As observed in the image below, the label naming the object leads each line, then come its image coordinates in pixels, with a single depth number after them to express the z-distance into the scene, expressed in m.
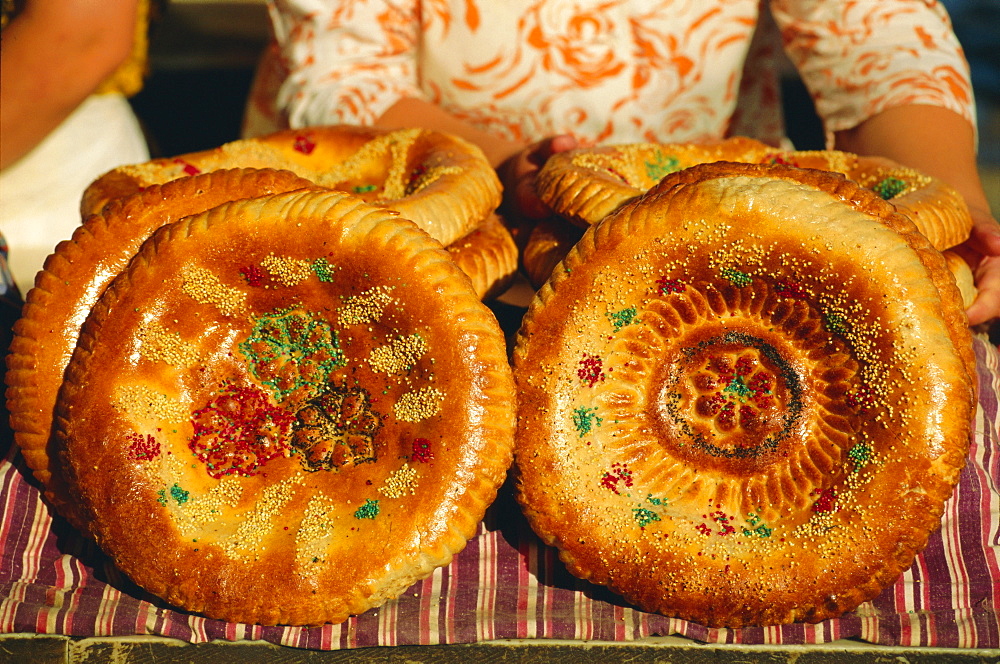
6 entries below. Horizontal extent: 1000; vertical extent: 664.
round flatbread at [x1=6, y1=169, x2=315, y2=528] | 1.11
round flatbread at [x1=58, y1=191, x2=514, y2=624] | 1.05
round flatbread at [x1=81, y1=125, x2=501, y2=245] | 1.16
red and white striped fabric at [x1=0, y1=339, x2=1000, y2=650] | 1.12
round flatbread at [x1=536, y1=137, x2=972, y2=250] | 1.13
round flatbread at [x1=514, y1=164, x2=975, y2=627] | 1.04
